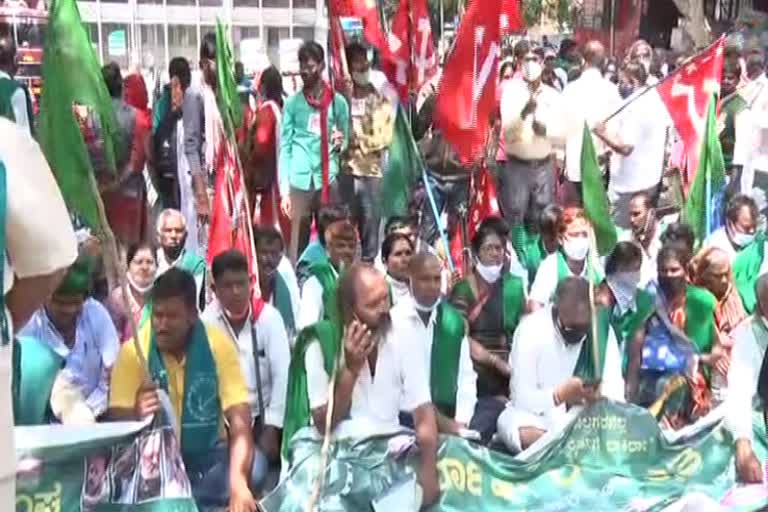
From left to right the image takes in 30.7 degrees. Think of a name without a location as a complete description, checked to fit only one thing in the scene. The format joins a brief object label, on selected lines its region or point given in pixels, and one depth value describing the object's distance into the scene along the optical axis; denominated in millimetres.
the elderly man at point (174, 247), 5613
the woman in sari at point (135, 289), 4695
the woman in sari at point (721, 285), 5508
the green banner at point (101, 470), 3527
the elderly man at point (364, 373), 4234
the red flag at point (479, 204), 6992
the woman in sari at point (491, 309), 5207
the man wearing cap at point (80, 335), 4355
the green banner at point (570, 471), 4211
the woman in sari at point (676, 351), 4996
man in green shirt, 7539
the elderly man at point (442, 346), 4664
